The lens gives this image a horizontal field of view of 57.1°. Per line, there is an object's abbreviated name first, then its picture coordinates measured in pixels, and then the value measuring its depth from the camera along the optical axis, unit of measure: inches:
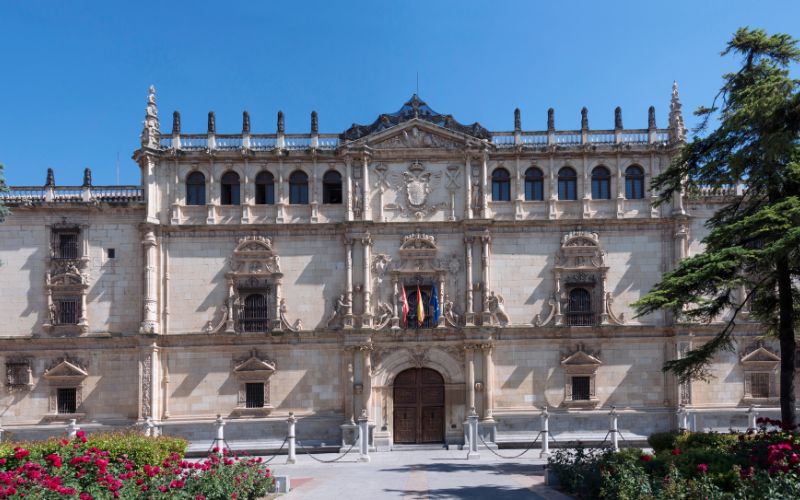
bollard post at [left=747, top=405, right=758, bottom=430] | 1251.6
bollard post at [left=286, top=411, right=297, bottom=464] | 1125.6
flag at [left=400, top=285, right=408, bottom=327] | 1347.2
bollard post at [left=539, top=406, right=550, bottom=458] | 1139.3
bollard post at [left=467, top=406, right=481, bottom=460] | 1159.1
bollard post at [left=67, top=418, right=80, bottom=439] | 1227.4
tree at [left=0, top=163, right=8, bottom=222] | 1151.6
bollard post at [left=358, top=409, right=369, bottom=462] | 1144.2
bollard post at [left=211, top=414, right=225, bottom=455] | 1168.2
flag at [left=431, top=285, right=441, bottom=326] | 1352.1
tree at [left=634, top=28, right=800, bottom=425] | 794.8
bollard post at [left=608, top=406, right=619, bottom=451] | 1138.2
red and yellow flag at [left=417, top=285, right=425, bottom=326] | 1343.6
